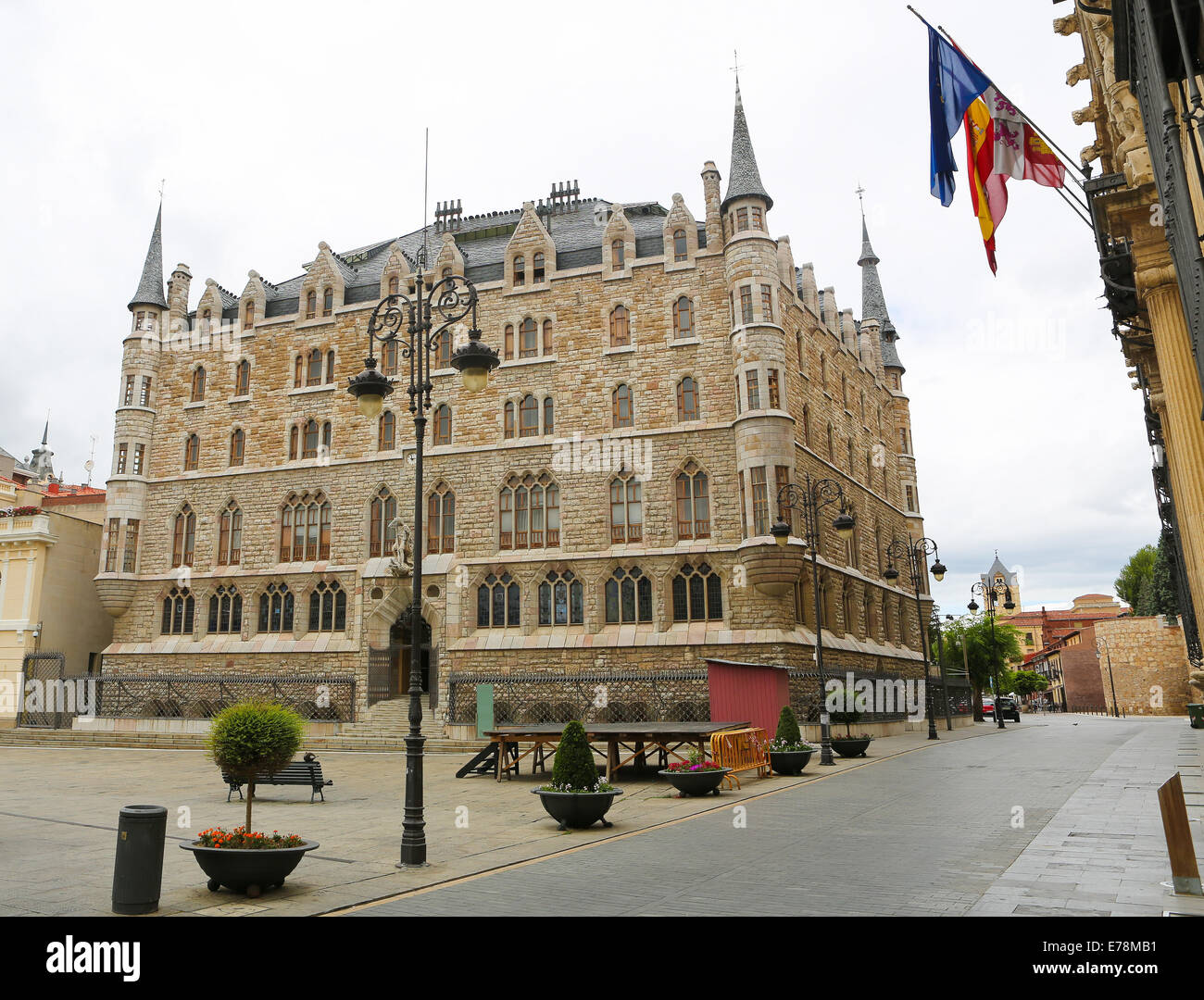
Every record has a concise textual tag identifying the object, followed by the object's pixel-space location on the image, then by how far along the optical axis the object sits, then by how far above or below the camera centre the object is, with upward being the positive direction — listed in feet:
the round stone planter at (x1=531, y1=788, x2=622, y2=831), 36.68 -4.93
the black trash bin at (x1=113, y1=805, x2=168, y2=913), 22.39 -4.05
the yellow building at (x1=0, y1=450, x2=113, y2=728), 118.21 +16.43
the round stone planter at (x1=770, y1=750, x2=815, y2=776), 58.65 -5.27
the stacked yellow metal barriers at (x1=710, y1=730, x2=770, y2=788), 52.95 -4.33
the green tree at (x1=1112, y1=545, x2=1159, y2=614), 241.14 +27.70
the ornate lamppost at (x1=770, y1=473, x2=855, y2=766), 66.64 +15.85
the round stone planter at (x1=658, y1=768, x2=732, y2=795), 47.65 -5.26
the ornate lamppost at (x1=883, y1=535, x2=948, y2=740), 99.15 +20.15
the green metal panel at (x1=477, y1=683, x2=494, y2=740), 85.66 -1.36
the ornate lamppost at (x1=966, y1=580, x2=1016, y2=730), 137.18 +13.23
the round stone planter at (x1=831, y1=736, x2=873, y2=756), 70.44 -5.45
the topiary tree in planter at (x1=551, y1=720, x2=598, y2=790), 37.88 -3.18
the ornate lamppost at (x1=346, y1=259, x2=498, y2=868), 29.45 +12.14
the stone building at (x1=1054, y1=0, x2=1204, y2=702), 17.34 +15.53
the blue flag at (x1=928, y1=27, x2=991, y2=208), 40.86 +27.72
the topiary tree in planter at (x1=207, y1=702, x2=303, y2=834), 30.19 -1.35
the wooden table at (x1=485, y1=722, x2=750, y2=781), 53.31 -2.93
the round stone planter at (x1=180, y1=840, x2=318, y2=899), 24.06 -4.55
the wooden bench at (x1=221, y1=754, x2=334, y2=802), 48.16 -4.17
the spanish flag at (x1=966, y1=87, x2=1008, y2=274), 40.37 +23.17
